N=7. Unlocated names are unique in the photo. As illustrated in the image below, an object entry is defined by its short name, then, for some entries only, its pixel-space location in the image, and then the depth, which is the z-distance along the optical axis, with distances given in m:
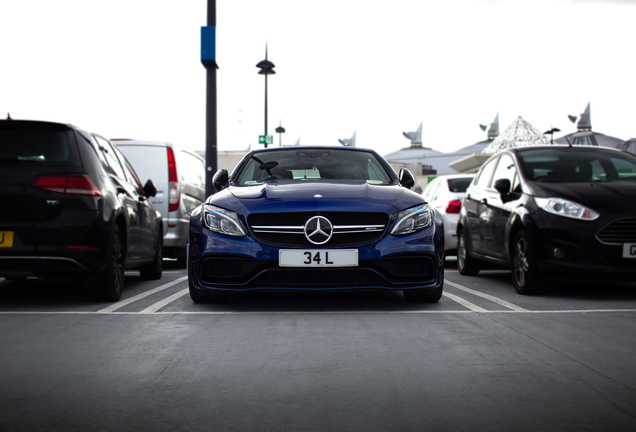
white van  10.94
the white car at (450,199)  11.57
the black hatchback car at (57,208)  6.16
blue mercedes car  5.91
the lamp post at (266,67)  26.27
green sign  23.24
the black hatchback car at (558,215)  6.91
